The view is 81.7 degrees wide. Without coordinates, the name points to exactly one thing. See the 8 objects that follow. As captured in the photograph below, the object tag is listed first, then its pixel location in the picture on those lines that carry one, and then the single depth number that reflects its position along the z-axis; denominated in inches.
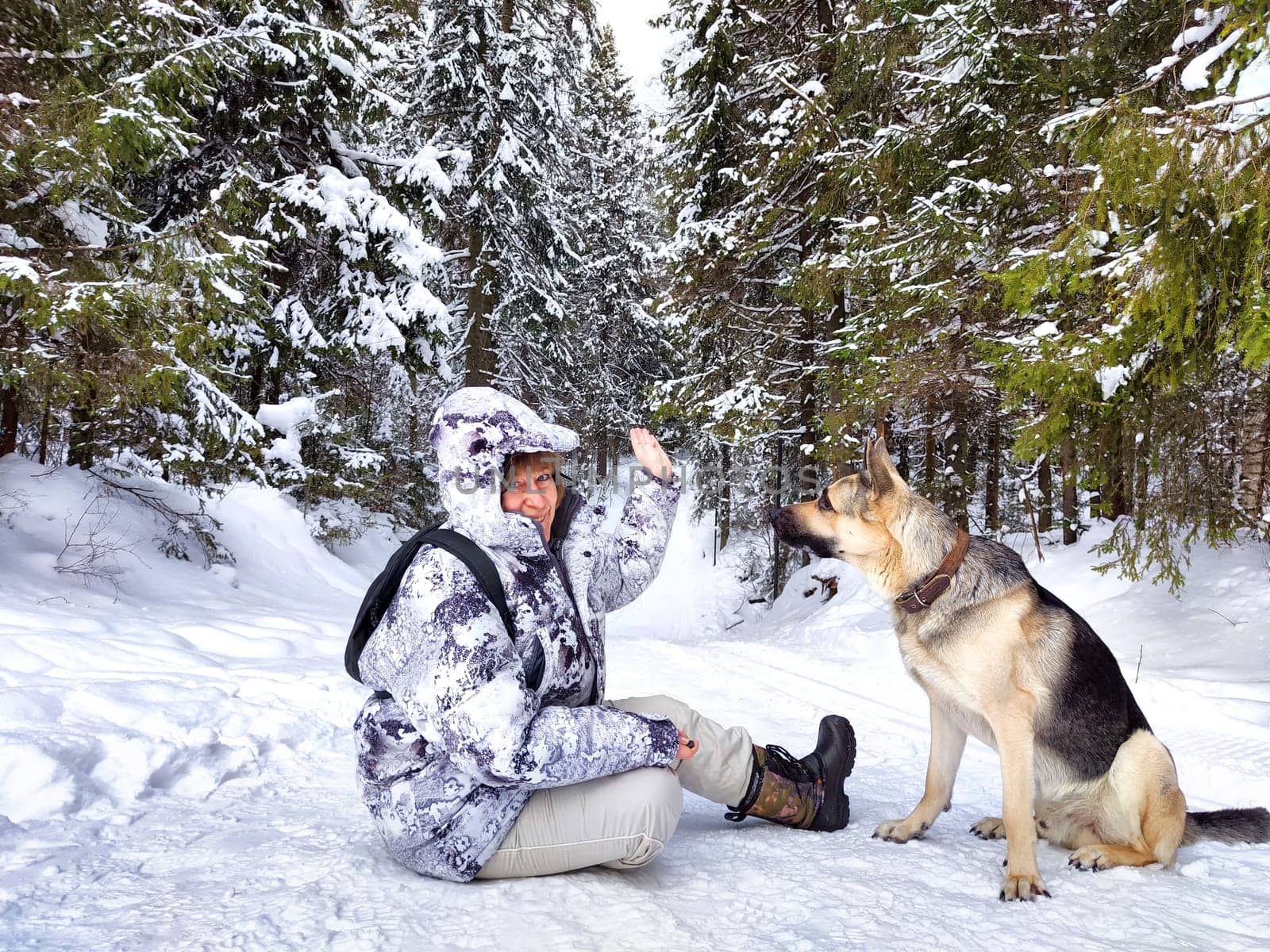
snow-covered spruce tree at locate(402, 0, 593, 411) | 578.6
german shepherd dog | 112.9
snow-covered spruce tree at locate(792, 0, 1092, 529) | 338.0
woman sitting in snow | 82.4
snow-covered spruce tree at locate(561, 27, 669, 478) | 1029.2
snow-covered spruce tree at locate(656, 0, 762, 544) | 499.5
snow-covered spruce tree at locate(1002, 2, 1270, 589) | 156.6
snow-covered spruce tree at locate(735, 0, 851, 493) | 441.7
